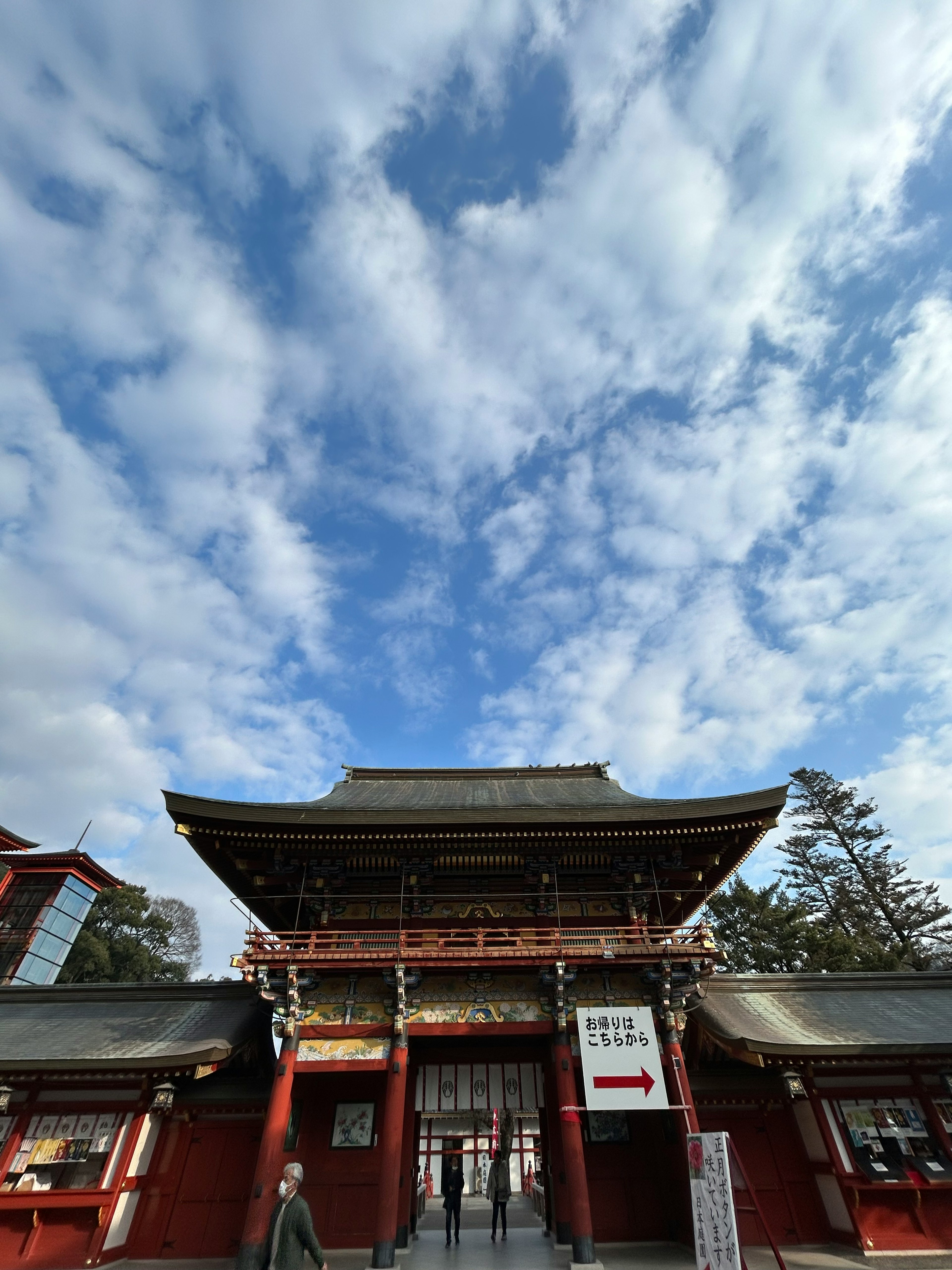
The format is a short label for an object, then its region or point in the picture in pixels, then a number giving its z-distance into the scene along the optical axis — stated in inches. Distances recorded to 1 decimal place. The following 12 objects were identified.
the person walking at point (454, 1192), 626.5
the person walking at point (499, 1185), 647.1
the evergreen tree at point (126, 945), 1577.3
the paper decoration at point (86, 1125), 510.9
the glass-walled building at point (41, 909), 1186.0
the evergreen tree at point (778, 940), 1205.1
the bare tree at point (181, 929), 1956.2
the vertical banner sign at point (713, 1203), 294.8
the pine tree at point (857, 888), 1391.5
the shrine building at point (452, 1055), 494.3
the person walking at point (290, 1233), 283.9
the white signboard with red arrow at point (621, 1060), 470.6
